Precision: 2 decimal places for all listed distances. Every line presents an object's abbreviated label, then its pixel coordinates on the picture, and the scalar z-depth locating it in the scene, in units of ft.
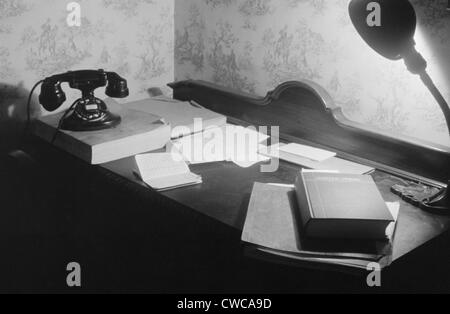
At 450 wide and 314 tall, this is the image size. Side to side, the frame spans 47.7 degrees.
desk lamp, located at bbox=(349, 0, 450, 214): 3.04
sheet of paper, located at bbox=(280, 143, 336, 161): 3.96
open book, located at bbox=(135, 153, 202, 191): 3.41
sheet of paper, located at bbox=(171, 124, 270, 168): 3.92
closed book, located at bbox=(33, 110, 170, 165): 3.75
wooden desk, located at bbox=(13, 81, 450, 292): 2.94
